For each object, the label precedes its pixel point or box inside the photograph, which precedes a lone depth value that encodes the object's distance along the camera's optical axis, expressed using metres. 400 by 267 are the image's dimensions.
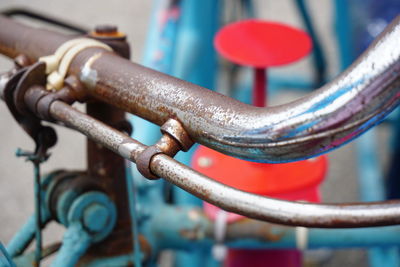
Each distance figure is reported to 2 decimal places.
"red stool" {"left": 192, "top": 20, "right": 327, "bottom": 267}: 0.76
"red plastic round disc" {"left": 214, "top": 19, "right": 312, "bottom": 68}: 0.78
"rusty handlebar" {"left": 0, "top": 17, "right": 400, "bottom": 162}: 0.33
